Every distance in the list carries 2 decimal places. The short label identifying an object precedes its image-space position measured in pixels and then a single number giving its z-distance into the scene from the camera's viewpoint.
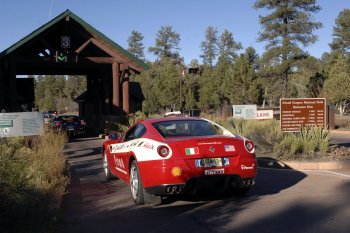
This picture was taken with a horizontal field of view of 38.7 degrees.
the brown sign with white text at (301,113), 15.34
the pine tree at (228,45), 103.75
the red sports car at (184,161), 7.86
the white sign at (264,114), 30.84
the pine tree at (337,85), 41.16
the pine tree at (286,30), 53.44
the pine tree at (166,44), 104.31
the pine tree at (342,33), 67.28
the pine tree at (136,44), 118.31
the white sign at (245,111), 31.01
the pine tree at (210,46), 110.50
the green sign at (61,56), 27.52
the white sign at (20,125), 14.58
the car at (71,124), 28.35
